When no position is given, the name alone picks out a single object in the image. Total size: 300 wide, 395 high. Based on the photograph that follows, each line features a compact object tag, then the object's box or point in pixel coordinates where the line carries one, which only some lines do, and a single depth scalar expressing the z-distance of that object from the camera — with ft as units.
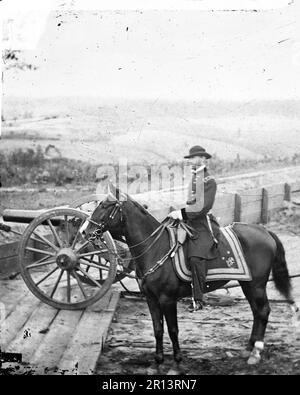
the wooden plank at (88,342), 19.77
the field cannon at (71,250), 22.88
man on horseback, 19.95
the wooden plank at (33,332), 20.84
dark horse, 19.97
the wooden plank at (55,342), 20.07
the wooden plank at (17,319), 21.62
